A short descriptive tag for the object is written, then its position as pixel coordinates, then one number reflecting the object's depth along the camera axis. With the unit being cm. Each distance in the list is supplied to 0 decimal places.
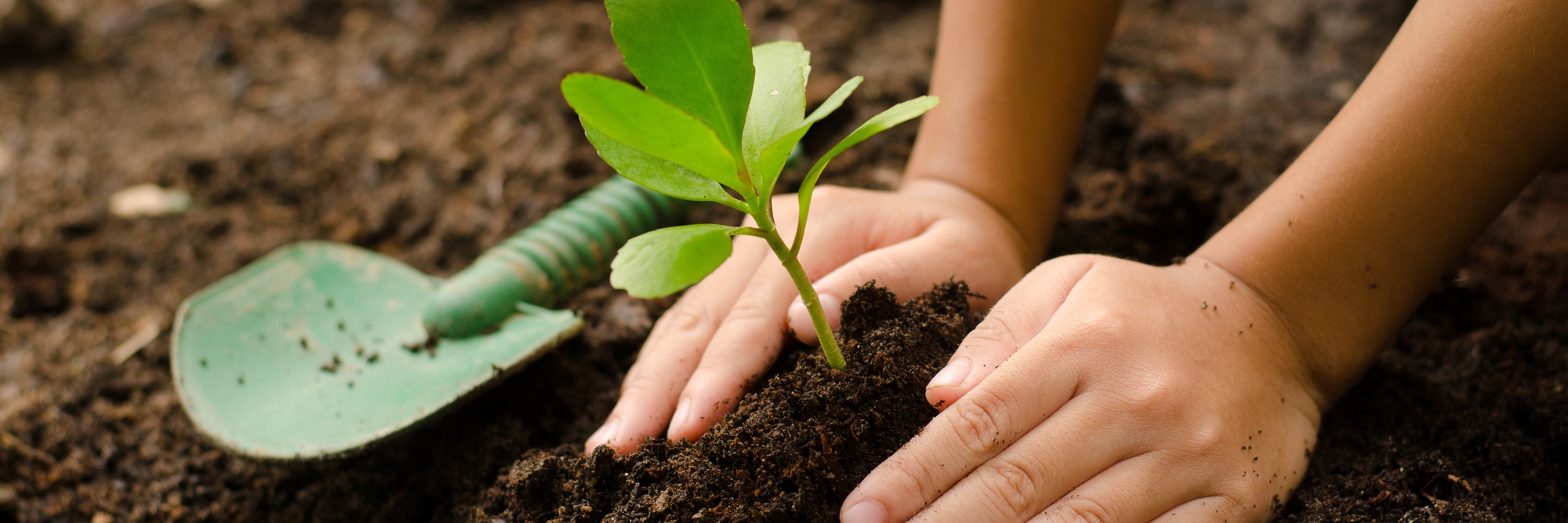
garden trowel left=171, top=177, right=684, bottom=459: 54
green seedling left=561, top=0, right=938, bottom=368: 43
